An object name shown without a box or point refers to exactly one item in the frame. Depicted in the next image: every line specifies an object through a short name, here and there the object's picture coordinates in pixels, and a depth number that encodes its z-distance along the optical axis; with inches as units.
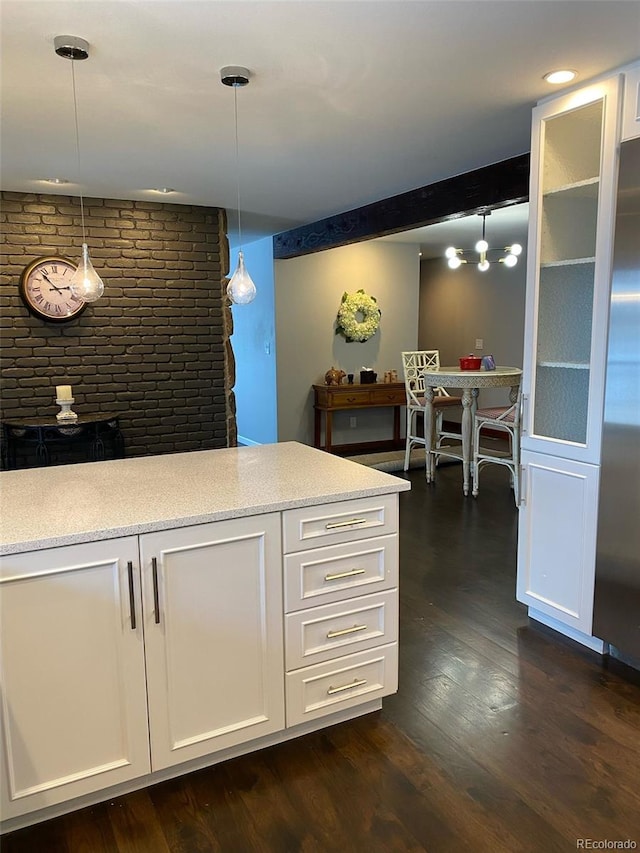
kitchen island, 66.1
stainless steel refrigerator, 91.7
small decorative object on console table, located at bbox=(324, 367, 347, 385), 265.9
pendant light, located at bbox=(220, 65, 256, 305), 112.7
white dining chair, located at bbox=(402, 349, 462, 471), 232.2
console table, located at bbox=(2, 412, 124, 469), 163.9
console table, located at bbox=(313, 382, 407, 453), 261.7
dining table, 194.2
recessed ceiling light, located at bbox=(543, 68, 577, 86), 93.4
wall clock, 168.6
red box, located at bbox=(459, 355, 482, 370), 209.3
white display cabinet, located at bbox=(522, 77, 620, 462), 97.2
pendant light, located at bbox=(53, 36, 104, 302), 96.7
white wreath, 268.1
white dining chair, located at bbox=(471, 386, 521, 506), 193.0
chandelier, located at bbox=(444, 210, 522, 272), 223.8
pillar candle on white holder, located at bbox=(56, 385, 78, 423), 168.7
